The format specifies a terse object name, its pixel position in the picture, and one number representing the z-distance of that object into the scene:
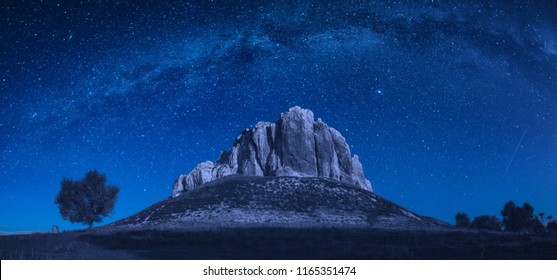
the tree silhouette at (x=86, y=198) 65.19
